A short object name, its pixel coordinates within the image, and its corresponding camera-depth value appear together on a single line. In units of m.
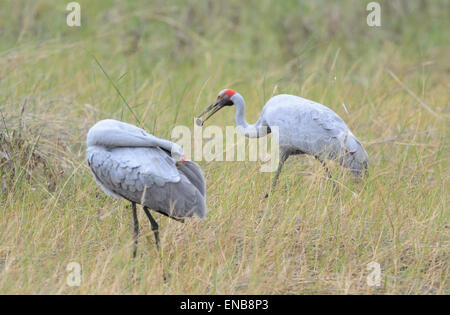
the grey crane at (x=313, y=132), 10.08
